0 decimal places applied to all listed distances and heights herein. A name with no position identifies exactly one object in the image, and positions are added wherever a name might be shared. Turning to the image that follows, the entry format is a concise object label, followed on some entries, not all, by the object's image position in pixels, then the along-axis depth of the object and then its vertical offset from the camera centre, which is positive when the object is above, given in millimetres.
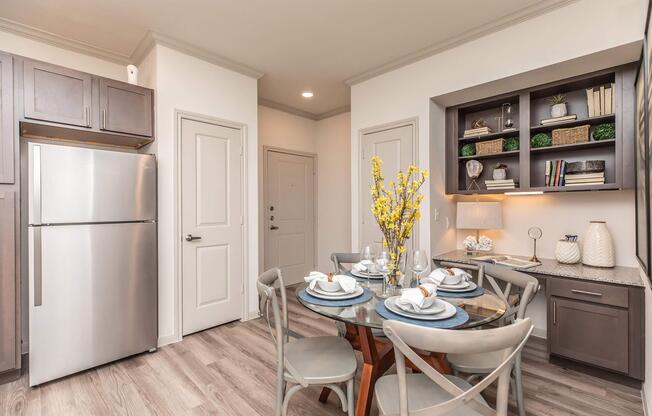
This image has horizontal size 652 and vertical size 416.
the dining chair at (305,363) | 1557 -824
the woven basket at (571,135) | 2602 +597
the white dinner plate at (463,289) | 1799 -480
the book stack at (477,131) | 3134 +757
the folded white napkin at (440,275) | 1832 -412
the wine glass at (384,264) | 1793 -339
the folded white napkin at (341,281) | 1723 -424
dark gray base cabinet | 2133 -860
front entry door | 4715 -114
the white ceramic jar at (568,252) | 2686 -404
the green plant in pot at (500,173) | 3088 +323
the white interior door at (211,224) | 3090 -171
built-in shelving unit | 2377 +683
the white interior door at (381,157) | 3348 +542
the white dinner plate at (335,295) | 1674 -478
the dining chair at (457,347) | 1019 -470
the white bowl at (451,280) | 1836 -433
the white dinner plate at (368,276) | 2146 -476
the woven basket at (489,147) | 3068 +592
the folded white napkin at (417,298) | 1407 -417
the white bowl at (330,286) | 1734 -439
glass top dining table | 1385 -503
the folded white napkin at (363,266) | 2137 -418
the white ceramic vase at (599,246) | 2526 -337
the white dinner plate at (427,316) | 1381 -485
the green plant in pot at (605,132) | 2474 +586
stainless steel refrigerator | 2221 -384
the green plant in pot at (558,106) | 2709 +865
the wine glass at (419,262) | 1756 -313
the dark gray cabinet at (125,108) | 2662 +877
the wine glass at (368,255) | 2070 -325
